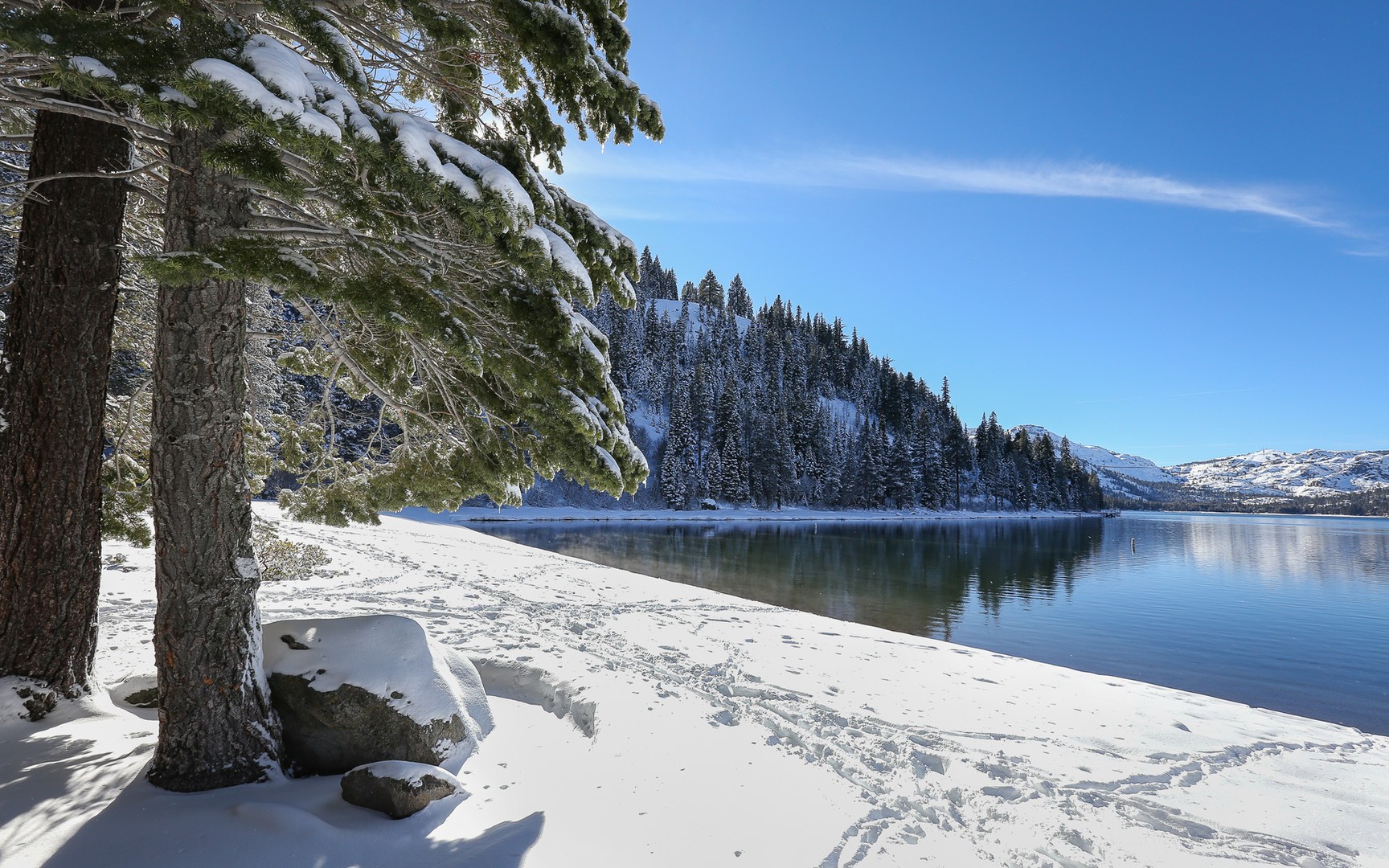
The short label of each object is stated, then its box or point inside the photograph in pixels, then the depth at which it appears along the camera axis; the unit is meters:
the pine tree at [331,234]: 2.80
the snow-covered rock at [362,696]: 4.18
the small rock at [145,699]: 4.96
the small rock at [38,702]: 4.10
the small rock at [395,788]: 3.68
